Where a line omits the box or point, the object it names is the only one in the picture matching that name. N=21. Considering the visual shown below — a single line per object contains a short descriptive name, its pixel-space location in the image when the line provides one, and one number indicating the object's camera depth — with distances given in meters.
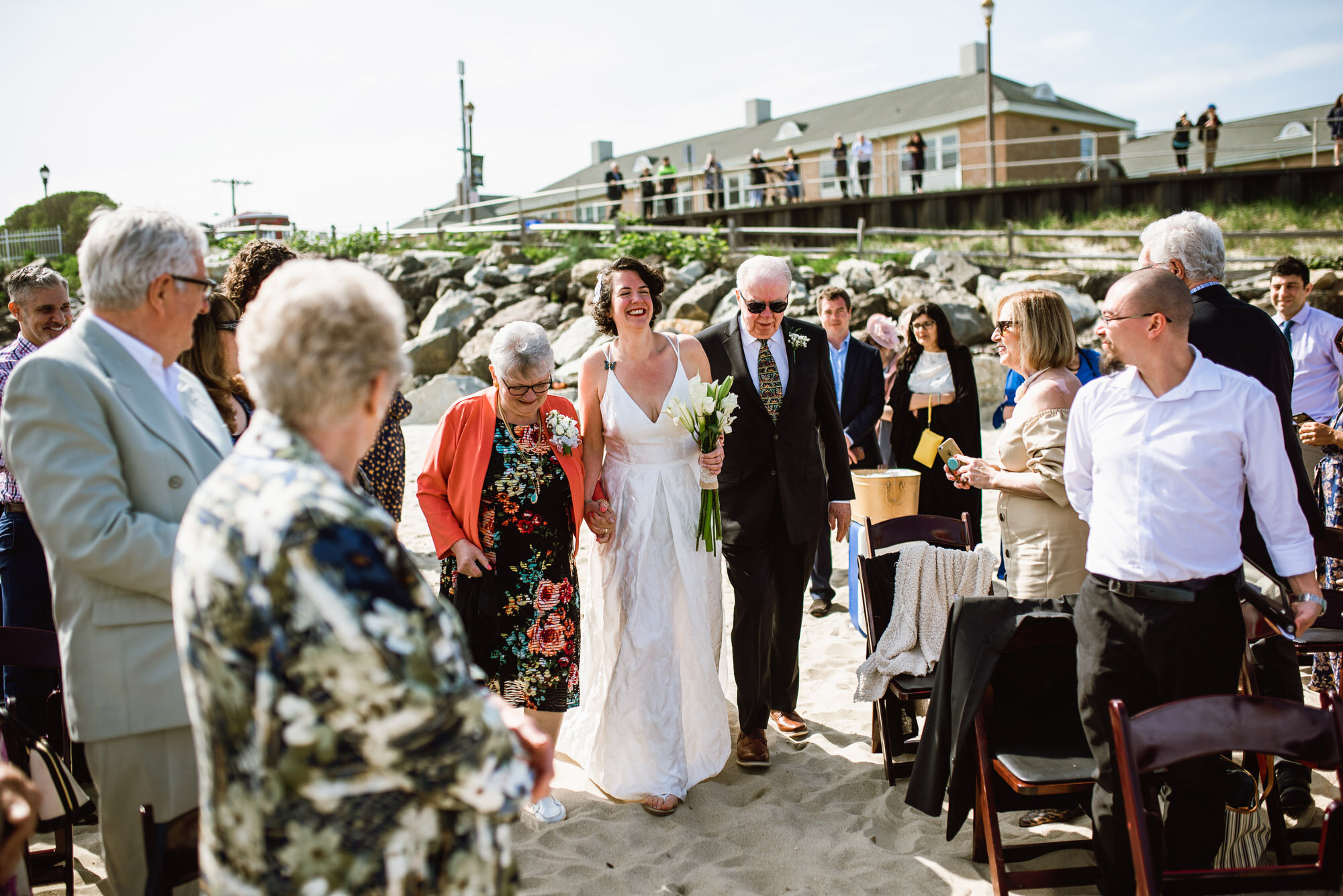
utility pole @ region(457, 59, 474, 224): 30.91
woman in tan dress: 3.66
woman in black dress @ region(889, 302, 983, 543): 6.46
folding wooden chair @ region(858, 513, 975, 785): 4.07
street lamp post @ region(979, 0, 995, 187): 19.17
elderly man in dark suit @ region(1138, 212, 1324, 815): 3.35
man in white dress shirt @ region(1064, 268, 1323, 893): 2.76
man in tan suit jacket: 2.07
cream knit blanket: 4.14
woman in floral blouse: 1.43
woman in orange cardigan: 3.85
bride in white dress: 4.14
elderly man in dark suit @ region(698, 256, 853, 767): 4.45
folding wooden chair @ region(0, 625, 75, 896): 2.96
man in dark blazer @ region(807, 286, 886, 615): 6.68
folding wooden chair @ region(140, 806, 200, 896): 1.90
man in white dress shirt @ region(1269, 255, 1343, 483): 5.95
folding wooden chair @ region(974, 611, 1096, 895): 3.08
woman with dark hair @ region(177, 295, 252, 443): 3.24
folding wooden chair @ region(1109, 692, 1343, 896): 2.37
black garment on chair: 3.24
